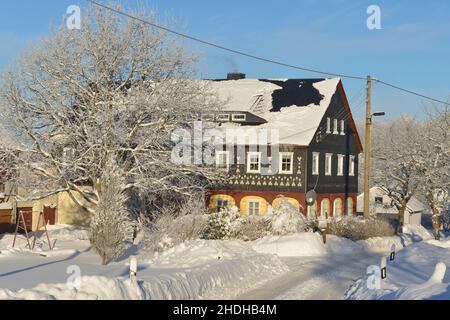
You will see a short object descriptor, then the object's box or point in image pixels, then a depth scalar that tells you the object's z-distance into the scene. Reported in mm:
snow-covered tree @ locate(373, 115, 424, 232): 47844
